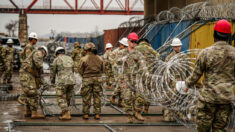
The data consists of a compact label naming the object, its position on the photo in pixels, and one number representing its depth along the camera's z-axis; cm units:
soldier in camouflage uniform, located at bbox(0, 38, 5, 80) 1667
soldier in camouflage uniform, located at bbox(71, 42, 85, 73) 1823
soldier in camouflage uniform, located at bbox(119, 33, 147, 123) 856
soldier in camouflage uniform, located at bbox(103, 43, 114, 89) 1523
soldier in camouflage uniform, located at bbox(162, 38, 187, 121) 878
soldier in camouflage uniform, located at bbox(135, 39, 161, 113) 897
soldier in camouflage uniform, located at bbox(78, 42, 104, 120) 934
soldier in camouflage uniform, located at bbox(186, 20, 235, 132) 520
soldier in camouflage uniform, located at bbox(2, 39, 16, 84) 1673
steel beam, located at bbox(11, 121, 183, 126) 852
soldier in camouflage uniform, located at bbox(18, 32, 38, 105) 934
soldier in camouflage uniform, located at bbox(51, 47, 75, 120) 927
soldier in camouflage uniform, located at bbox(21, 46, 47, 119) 916
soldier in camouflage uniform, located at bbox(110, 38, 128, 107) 1124
